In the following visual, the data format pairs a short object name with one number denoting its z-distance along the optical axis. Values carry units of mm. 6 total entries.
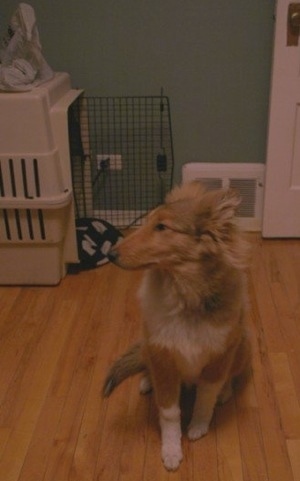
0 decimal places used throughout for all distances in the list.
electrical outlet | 2932
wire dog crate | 2824
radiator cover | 2904
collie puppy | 1337
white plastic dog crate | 2131
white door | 2469
